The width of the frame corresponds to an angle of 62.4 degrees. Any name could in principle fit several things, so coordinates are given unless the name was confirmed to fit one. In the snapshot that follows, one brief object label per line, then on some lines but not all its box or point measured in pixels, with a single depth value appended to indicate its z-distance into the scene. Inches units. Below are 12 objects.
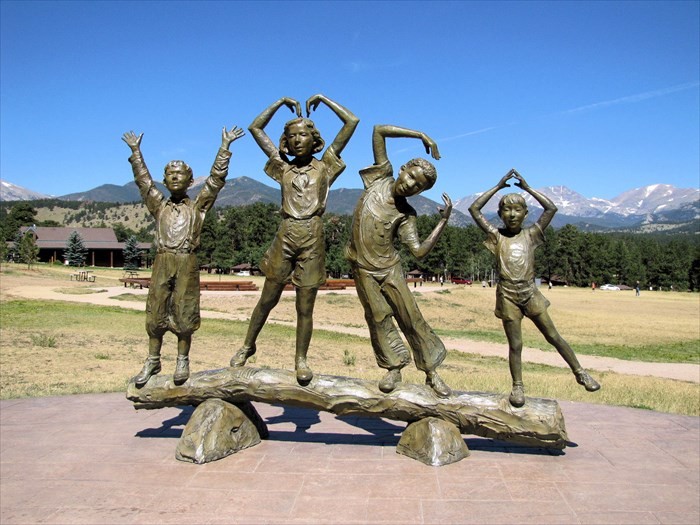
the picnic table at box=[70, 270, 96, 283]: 1669.5
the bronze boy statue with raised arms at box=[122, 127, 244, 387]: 273.3
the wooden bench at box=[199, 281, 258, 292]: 1390.3
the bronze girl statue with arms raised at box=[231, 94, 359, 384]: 267.7
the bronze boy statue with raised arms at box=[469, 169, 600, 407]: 267.3
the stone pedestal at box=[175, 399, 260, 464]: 268.5
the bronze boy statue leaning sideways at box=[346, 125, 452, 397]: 264.1
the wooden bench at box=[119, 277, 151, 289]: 1439.5
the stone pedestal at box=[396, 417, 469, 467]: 265.9
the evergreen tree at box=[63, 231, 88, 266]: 2465.6
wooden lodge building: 2746.1
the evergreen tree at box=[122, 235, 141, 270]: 2652.6
